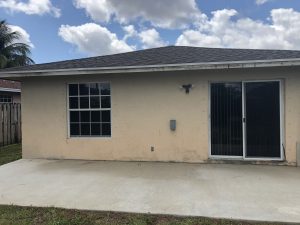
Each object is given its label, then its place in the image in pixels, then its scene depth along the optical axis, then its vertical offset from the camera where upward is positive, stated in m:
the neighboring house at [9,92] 11.30 +1.17
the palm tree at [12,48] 19.88 +6.22
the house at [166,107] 5.58 +0.13
